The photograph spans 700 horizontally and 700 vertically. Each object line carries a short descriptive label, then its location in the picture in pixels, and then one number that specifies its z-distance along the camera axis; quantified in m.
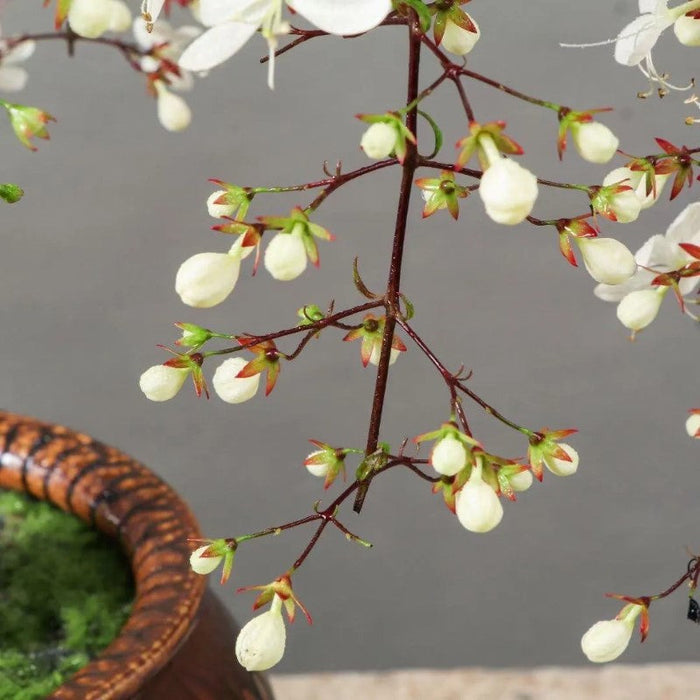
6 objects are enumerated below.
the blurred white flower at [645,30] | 0.66
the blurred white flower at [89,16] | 0.64
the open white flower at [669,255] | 0.68
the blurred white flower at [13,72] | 0.82
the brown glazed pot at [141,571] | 0.72
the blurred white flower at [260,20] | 0.60
